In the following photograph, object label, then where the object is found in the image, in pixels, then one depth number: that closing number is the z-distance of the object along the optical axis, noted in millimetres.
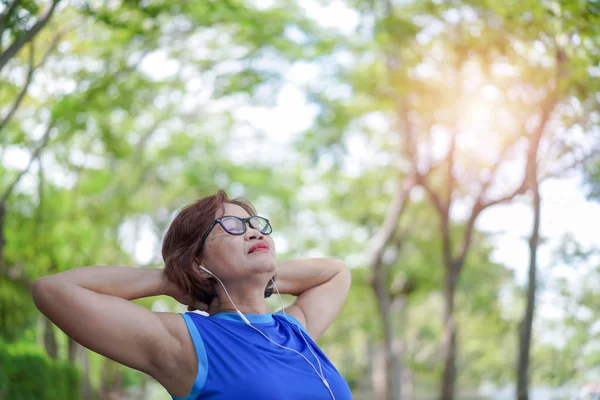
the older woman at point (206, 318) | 2096
